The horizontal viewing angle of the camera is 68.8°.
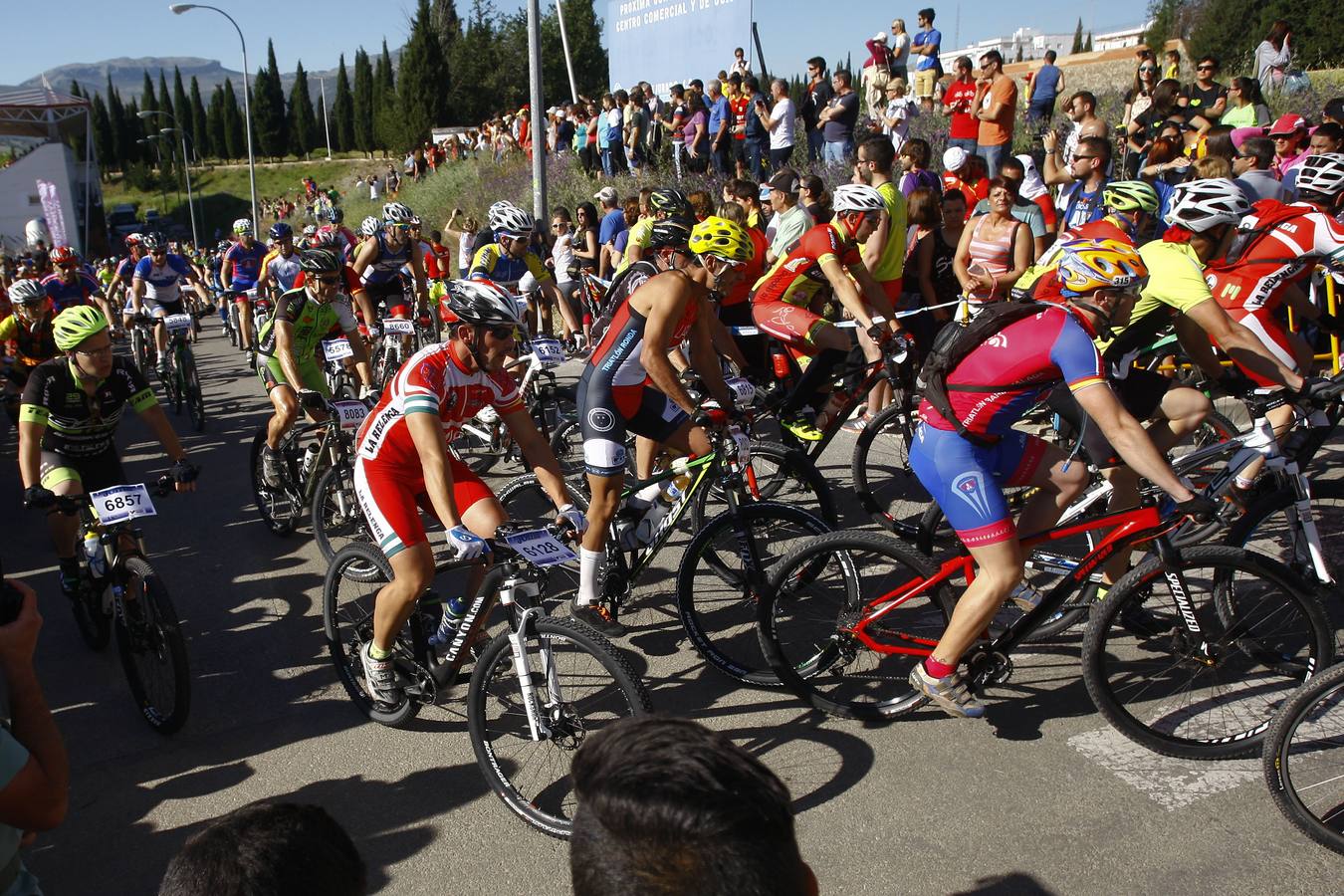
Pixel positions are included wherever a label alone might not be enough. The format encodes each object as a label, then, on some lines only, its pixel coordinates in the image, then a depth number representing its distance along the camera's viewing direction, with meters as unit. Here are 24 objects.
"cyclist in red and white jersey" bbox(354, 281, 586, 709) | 4.23
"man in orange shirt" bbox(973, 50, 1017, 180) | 11.50
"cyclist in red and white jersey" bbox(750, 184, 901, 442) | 6.98
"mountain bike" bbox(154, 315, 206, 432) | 11.08
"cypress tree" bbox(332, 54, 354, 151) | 84.50
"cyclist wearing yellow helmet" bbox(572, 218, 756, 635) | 5.09
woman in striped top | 8.23
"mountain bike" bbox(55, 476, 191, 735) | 4.52
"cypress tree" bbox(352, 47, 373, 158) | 81.25
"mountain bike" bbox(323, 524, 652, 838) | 3.71
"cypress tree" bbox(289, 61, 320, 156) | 86.81
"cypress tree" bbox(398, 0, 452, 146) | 55.31
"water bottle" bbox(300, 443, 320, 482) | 7.18
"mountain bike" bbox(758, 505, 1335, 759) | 3.85
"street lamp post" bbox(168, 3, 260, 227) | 31.43
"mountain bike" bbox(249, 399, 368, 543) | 6.64
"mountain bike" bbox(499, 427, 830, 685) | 4.75
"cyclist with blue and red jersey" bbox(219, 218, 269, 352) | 14.78
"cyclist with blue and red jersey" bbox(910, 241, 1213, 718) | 3.83
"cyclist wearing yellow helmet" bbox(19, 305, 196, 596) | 5.32
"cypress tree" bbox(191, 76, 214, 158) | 91.00
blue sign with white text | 19.97
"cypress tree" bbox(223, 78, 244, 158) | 88.69
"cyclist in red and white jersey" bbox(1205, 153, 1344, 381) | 5.64
